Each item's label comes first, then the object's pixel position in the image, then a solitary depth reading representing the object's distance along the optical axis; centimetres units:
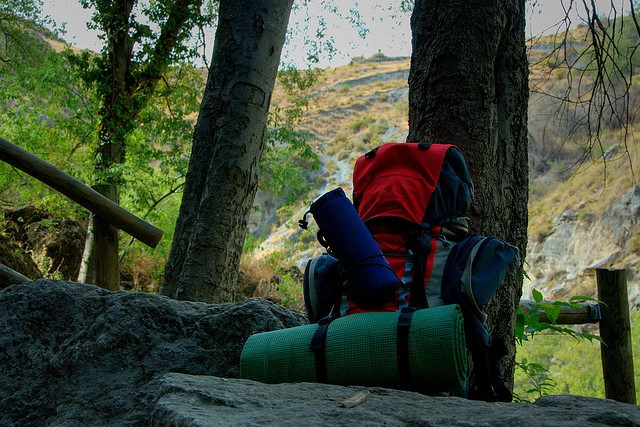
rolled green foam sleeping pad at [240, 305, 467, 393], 169
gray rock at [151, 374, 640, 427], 127
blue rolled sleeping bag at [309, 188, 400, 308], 188
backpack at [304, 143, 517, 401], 189
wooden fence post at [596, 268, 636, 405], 478
